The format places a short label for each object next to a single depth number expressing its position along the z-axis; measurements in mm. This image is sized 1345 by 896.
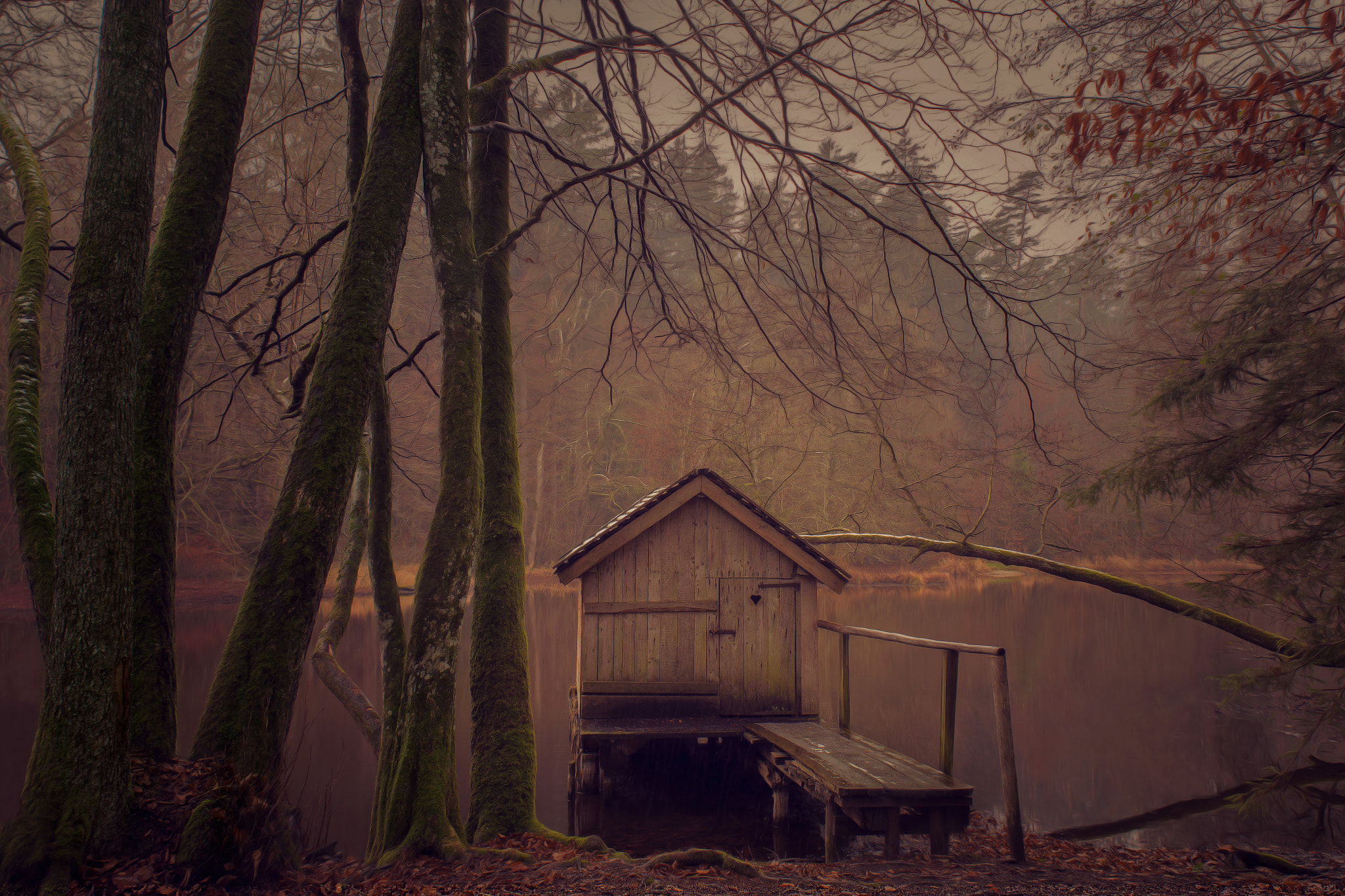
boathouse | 9852
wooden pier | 6945
